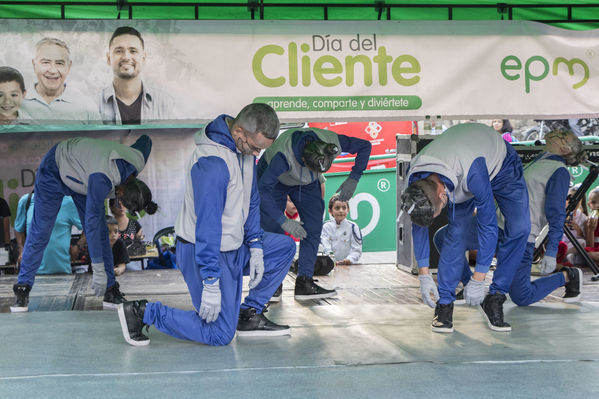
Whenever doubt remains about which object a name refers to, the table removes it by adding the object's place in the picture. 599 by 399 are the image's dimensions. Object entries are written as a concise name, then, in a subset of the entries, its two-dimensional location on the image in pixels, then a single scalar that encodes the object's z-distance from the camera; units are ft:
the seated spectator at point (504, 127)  31.57
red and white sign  30.89
